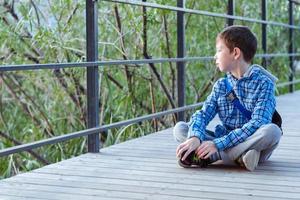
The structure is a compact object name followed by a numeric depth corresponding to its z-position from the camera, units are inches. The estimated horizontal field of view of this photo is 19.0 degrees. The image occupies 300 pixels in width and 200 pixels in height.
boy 156.9
